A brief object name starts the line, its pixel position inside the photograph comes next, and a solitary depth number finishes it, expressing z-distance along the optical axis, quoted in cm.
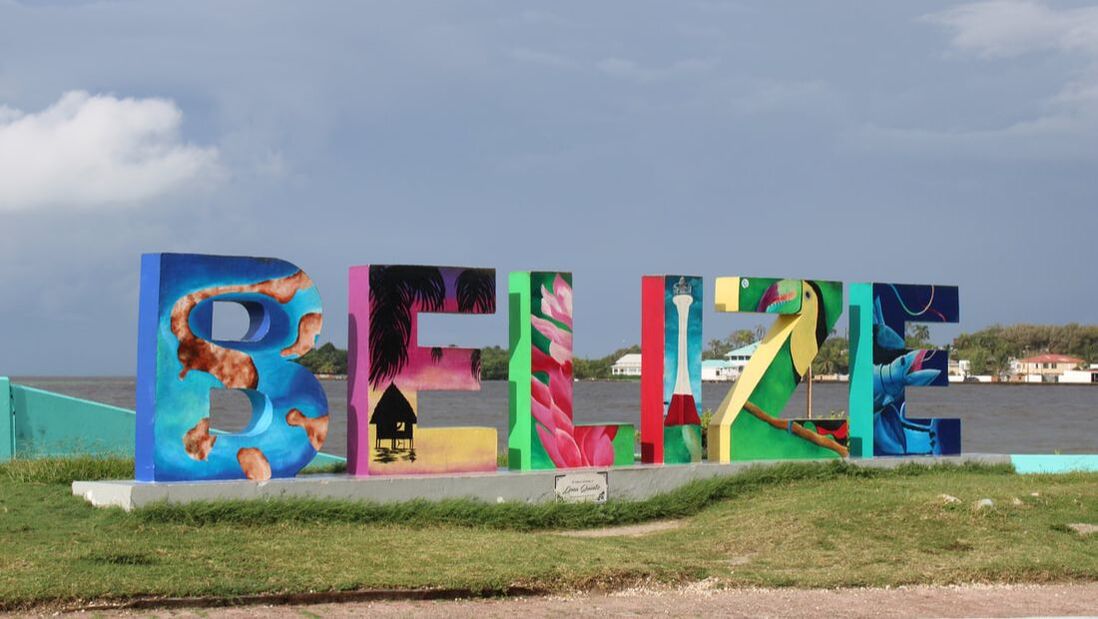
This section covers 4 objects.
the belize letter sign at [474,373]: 1506
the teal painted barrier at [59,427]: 2148
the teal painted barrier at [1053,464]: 2162
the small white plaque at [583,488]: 1748
